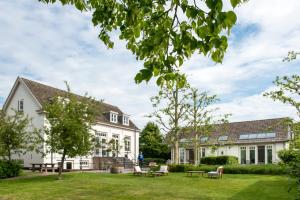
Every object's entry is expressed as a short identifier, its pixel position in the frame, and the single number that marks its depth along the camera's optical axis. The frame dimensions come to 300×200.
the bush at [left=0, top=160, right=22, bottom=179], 18.73
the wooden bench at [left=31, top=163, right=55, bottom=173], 21.23
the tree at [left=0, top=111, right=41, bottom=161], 18.91
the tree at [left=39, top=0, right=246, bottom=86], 3.51
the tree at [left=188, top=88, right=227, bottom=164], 24.51
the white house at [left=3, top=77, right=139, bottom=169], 24.77
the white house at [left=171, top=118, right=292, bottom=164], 34.67
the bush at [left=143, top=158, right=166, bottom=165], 39.24
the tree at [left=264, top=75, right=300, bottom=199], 16.73
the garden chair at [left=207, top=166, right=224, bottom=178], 17.93
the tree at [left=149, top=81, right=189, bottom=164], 24.16
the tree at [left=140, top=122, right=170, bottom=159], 42.55
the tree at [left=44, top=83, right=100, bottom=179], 17.13
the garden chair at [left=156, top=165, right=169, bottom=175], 19.52
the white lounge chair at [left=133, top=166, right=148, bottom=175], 19.50
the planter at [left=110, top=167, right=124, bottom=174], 21.69
